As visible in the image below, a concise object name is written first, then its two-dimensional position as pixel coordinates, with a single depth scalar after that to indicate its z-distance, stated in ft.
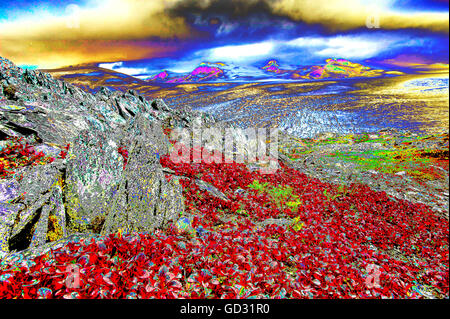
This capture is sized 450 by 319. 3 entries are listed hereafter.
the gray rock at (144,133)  29.90
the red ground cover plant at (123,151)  36.43
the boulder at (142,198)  19.27
